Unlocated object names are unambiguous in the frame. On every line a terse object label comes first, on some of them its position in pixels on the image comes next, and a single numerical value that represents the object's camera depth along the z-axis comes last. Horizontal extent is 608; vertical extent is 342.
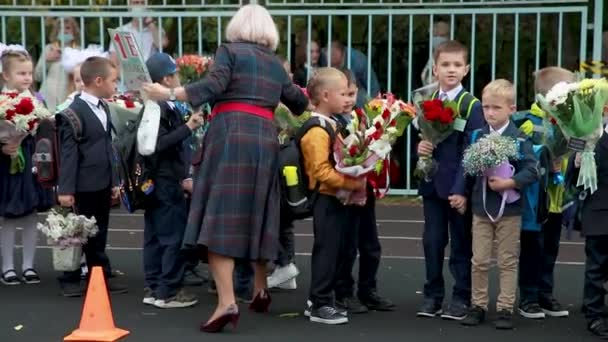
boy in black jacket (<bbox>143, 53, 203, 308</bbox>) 11.89
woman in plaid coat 10.83
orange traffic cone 10.39
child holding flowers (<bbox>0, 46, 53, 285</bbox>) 12.89
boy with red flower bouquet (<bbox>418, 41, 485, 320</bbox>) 11.28
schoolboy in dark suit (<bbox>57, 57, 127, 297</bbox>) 12.31
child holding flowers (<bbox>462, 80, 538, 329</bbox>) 11.07
